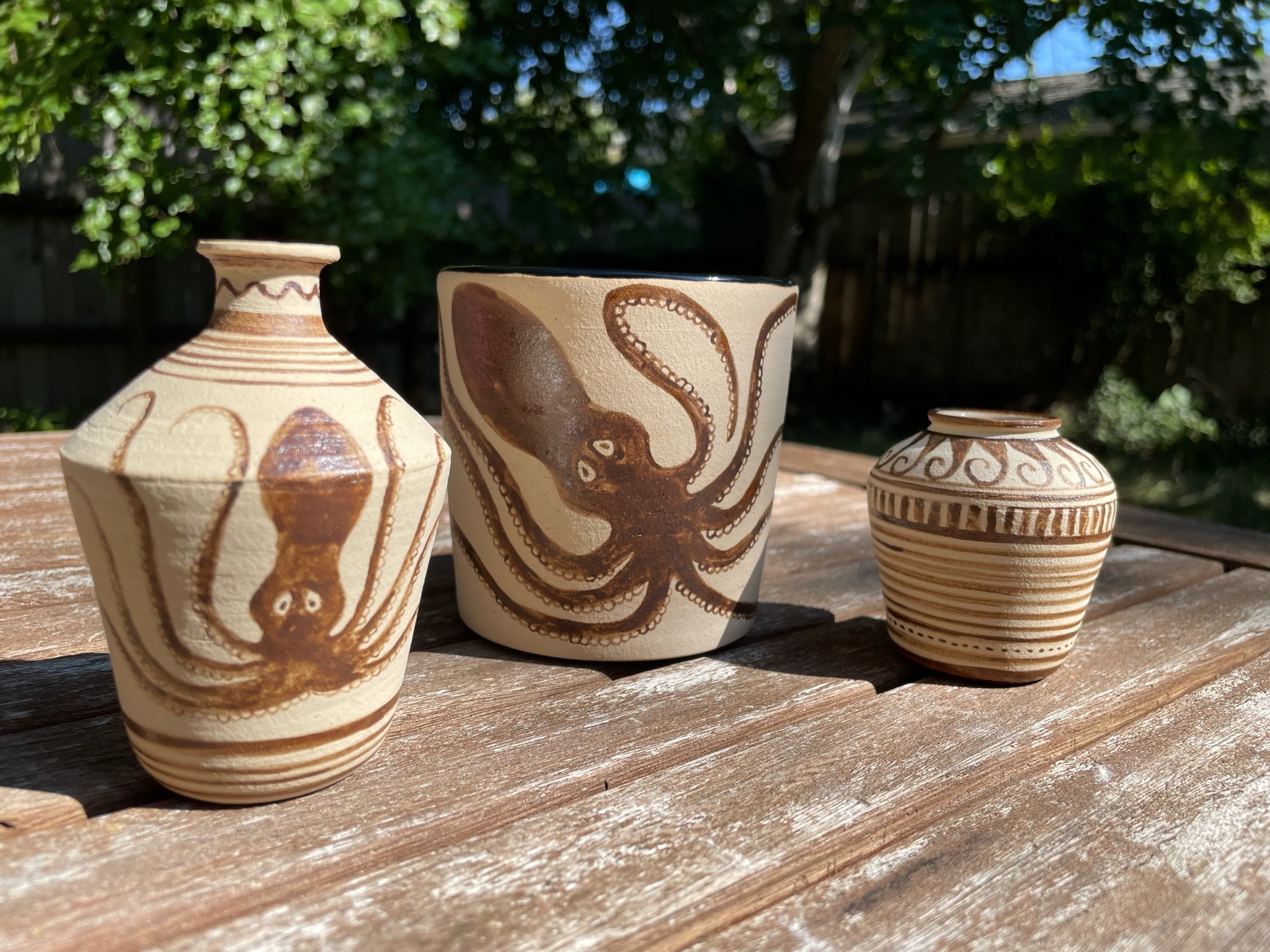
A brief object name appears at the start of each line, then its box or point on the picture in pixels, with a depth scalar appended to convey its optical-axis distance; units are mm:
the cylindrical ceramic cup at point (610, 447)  266
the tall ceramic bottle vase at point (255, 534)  186
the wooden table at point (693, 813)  174
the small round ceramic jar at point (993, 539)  265
